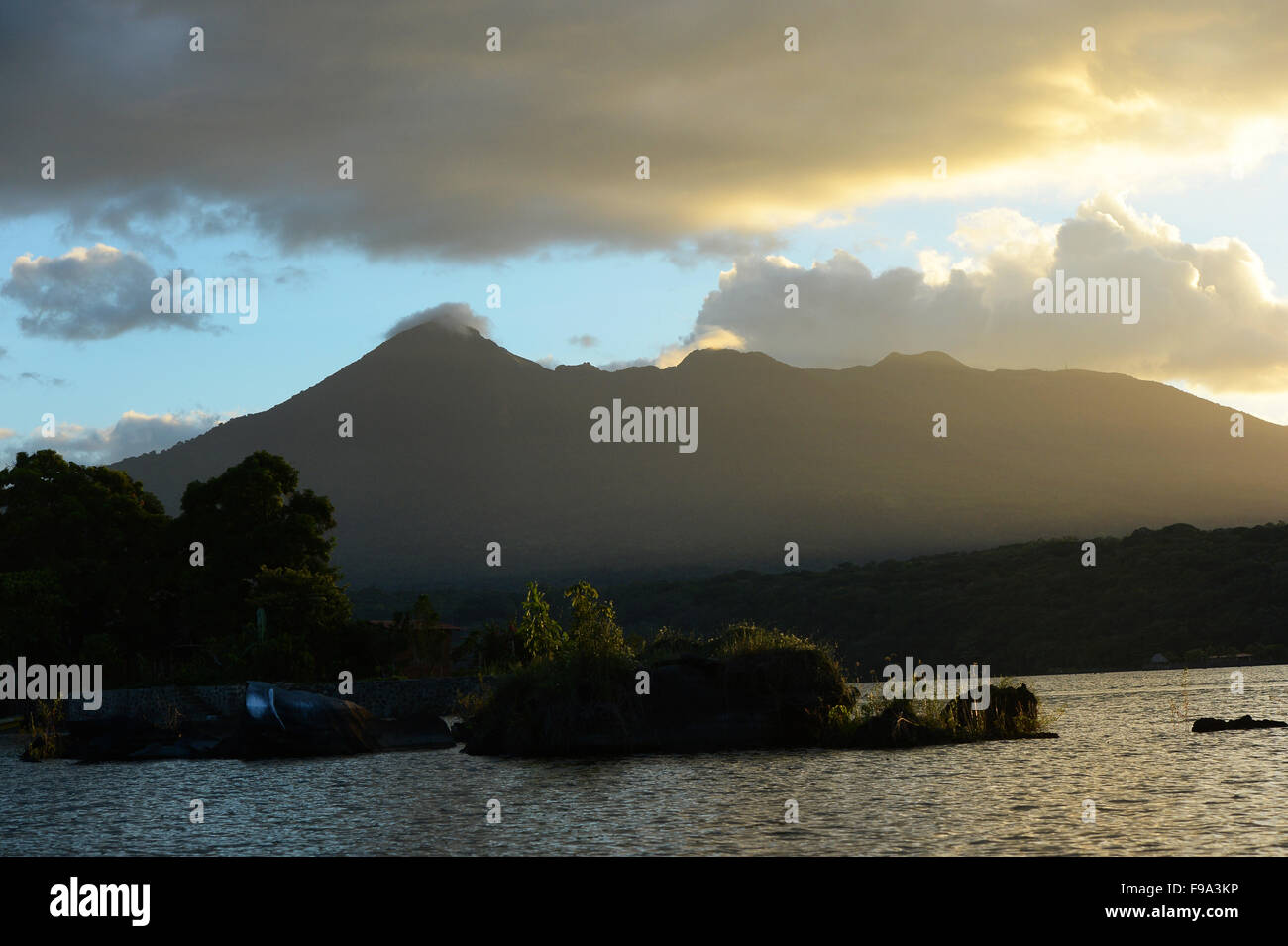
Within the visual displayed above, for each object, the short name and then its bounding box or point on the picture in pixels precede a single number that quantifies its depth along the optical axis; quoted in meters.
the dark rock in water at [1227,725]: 49.44
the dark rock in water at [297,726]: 53.22
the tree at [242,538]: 76.69
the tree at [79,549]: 79.25
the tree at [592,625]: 49.91
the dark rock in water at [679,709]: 48.88
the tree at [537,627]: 61.49
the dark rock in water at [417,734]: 56.19
